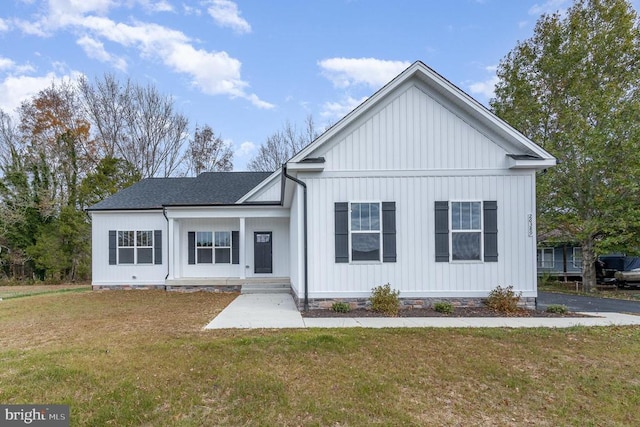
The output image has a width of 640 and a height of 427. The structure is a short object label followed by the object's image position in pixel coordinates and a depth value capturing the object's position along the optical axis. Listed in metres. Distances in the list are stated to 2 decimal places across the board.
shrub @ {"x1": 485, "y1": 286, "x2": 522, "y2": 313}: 8.34
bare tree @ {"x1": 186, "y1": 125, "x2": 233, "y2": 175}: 27.62
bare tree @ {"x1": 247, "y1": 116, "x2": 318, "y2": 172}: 28.44
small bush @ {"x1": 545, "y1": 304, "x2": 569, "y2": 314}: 8.37
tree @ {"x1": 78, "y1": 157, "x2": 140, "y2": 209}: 20.44
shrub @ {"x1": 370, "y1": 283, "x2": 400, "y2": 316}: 8.23
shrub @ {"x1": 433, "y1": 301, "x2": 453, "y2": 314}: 8.30
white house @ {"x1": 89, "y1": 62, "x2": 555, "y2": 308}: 8.71
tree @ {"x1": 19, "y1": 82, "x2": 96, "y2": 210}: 21.36
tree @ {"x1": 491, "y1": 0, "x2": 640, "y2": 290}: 13.30
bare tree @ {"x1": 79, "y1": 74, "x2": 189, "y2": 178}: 24.41
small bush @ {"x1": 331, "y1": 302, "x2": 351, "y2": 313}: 8.46
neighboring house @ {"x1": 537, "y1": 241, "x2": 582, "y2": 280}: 20.00
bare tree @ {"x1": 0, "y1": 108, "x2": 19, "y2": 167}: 22.22
